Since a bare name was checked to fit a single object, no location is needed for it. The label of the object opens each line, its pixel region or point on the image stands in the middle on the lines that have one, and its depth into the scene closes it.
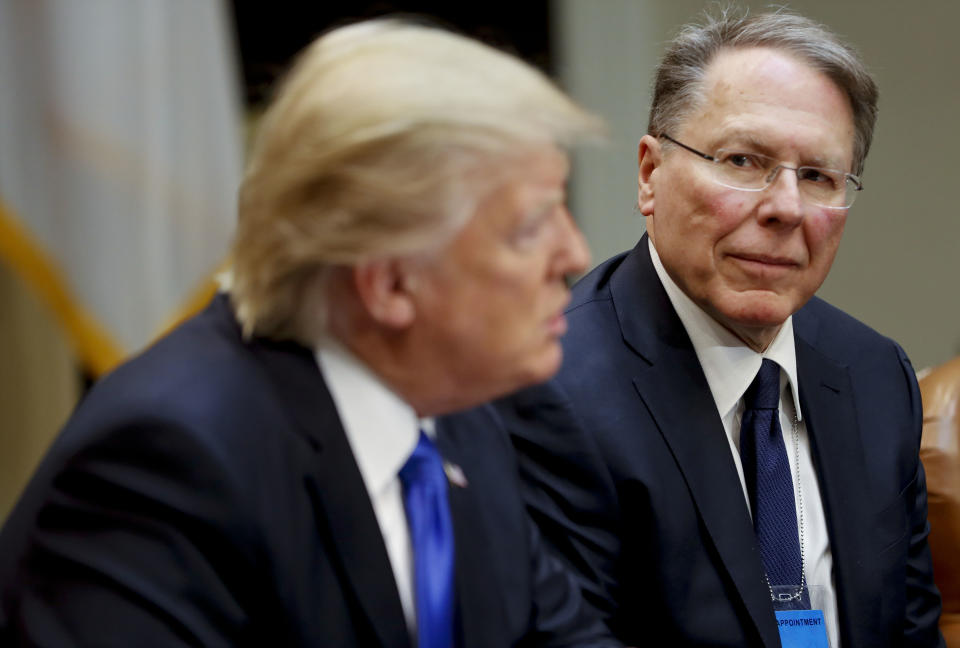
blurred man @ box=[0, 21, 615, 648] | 3.49
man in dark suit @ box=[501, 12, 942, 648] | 3.82
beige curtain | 4.42
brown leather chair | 4.02
